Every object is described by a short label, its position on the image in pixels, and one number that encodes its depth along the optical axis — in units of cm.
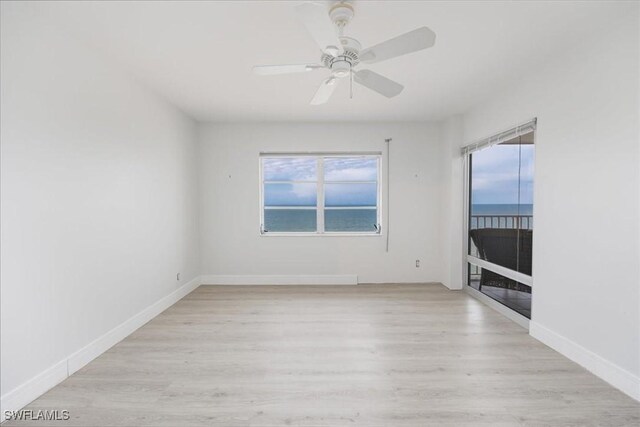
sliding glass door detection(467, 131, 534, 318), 327
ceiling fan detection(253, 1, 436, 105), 166
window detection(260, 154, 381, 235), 498
